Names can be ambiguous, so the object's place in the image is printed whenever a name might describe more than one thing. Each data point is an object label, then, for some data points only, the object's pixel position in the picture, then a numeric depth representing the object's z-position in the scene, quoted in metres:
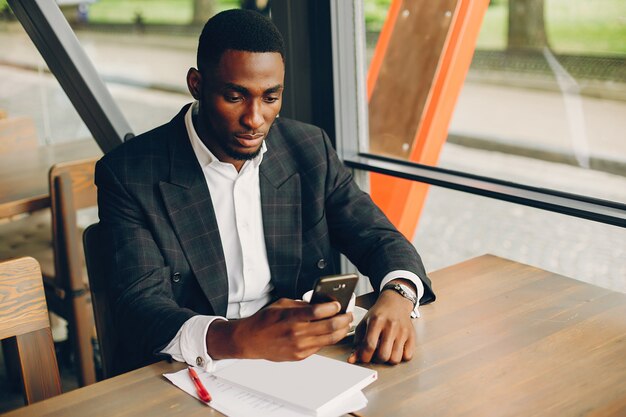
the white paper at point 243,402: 1.24
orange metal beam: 2.62
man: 1.58
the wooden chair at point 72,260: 2.66
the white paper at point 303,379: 1.26
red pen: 1.29
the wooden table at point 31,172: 2.91
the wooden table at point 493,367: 1.27
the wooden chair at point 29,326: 1.48
